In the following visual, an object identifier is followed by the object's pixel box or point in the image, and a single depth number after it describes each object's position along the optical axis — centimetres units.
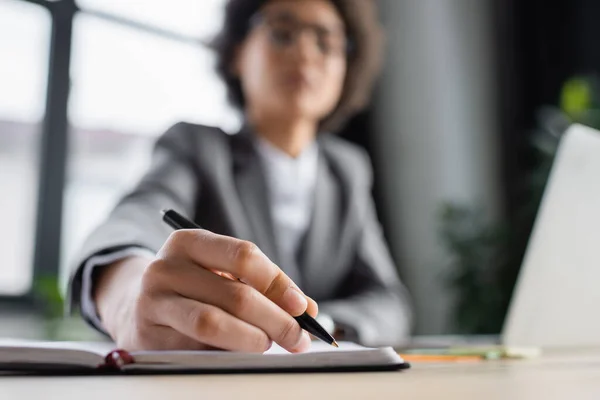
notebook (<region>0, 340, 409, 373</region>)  44
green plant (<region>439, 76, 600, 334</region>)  267
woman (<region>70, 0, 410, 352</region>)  52
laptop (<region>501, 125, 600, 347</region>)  90
